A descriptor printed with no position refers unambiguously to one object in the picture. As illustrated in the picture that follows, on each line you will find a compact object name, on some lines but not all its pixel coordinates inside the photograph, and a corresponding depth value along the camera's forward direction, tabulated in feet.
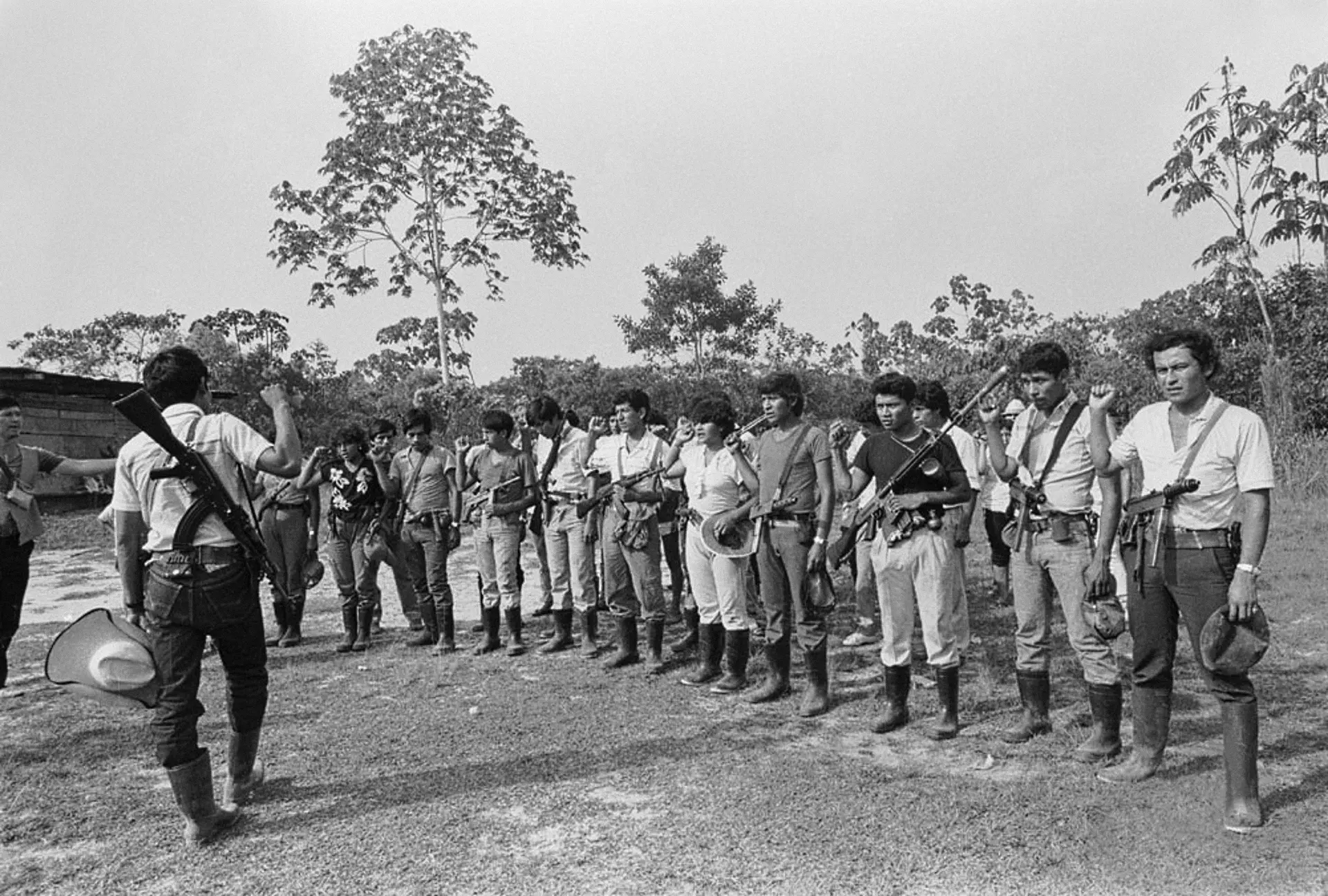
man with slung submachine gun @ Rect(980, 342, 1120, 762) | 15.67
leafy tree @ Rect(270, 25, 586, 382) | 65.92
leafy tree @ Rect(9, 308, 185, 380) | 97.09
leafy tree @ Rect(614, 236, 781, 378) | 89.56
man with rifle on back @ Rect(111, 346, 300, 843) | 13.38
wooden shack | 59.16
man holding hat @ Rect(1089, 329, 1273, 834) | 12.59
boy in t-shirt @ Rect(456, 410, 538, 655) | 25.17
